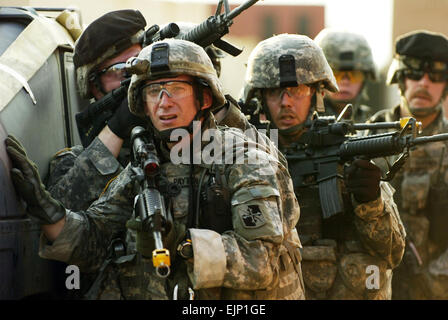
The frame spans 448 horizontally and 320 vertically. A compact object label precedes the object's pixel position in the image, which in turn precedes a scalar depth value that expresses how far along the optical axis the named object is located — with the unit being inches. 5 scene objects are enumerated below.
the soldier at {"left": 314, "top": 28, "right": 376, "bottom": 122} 772.0
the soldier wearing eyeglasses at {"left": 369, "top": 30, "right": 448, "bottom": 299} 636.7
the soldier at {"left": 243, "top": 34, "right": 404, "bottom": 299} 500.4
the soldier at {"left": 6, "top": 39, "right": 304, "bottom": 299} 372.8
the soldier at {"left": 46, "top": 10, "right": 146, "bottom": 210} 465.7
